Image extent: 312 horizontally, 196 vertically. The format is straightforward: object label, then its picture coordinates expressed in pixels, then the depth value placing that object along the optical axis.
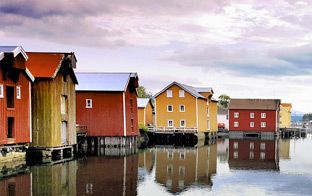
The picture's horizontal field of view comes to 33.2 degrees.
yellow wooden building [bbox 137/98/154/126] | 80.50
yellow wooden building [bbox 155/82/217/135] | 77.12
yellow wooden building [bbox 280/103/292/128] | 114.19
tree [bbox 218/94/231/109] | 158.86
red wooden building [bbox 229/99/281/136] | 97.81
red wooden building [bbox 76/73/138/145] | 55.56
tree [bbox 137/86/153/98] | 121.96
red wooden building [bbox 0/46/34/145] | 34.12
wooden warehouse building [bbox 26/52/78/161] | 40.38
